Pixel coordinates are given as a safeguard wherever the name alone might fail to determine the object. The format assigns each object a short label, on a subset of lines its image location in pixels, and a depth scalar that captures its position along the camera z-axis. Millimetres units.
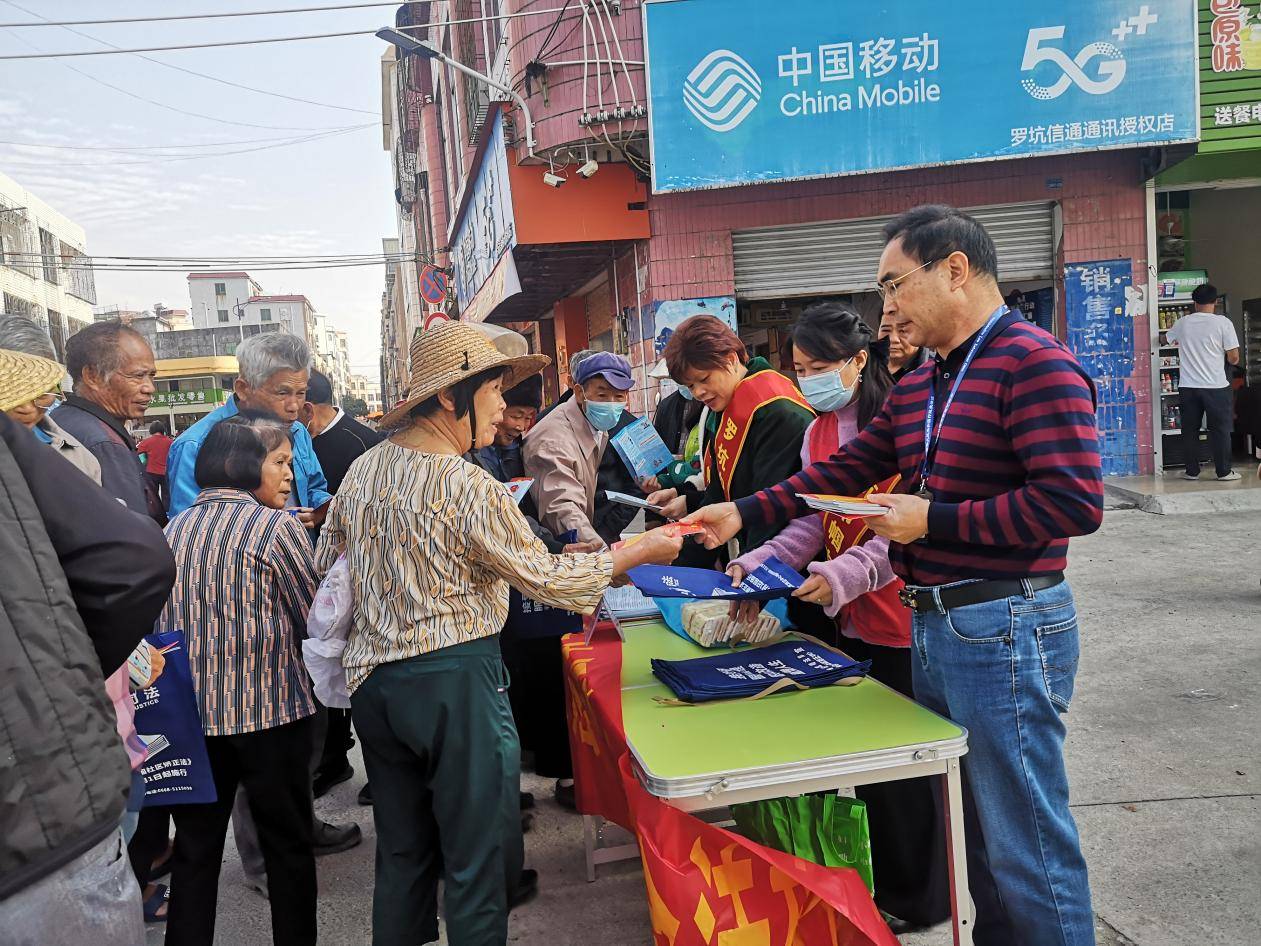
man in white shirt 9445
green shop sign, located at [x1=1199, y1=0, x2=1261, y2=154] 9750
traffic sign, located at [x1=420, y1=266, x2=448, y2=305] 17078
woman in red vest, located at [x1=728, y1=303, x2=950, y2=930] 2703
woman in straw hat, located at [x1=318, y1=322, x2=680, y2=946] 2393
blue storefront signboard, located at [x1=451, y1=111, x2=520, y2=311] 11055
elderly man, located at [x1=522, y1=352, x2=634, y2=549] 4219
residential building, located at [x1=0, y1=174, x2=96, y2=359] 43969
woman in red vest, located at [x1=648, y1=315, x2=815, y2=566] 3314
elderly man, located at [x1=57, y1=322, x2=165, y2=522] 3596
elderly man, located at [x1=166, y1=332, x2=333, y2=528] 4109
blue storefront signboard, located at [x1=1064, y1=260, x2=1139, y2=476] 10297
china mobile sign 9531
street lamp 10328
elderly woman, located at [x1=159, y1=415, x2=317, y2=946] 2764
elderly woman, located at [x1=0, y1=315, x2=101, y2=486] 2831
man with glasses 1945
